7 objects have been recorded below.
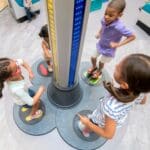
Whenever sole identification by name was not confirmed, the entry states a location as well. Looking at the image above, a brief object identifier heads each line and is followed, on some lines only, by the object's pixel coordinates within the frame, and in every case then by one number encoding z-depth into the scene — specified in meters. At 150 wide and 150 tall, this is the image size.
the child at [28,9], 1.82
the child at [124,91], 0.74
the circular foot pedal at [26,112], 1.40
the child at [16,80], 0.99
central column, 0.81
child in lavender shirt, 1.15
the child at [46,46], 1.31
